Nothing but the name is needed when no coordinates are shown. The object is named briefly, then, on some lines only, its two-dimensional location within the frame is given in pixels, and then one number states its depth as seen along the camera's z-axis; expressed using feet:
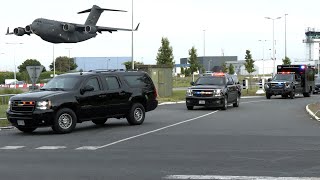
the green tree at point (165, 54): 231.96
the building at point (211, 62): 629.14
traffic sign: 69.00
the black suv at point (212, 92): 83.30
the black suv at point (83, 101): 49.42
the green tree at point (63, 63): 437.75
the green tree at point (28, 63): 430.00
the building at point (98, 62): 430.61
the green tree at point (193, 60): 258.63
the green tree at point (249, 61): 280.10
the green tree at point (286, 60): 271.84
